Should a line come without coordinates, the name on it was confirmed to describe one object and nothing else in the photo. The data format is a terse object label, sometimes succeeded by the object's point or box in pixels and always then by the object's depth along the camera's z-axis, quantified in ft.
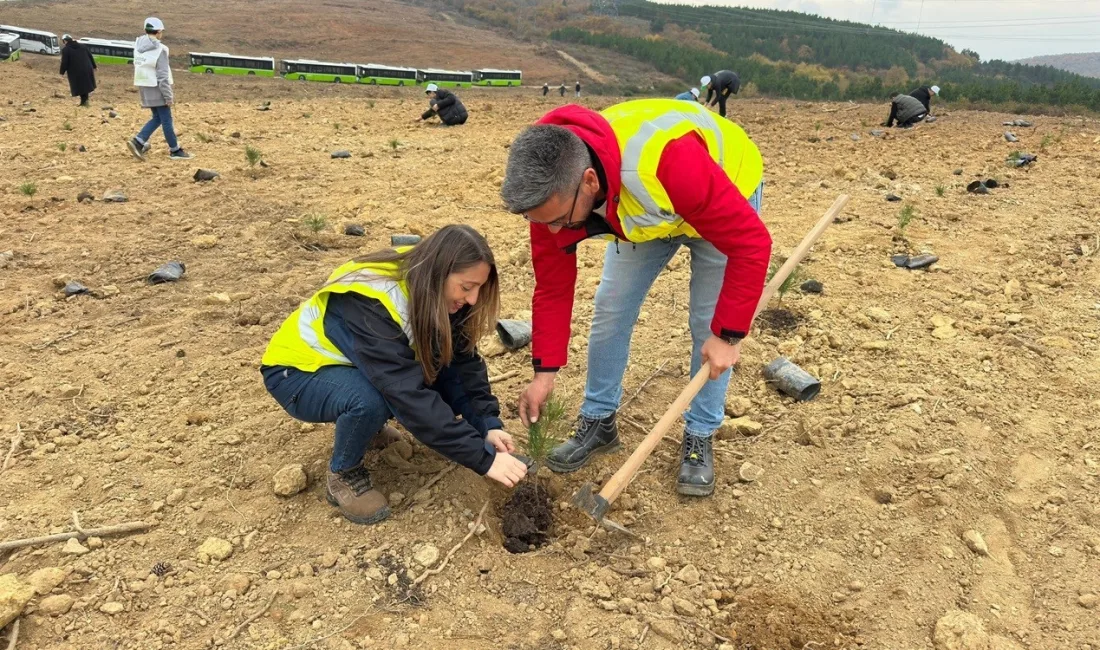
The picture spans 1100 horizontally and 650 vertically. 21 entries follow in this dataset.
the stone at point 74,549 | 7.67
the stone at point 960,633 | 6.95
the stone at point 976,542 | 8.19
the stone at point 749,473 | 9.48
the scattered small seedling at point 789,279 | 13.43
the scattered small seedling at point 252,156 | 23.34
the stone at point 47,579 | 7.15
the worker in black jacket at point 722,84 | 39.83
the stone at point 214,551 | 7.81
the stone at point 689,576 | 7.88
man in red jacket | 6.44
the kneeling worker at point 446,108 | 34.96
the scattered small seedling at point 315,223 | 17.49
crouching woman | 7.55
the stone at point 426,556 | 7.84
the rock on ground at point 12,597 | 6.63
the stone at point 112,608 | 7.07
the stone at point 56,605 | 6.98
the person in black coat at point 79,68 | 34.94
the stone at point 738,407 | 10.96
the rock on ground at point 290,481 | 8.74
